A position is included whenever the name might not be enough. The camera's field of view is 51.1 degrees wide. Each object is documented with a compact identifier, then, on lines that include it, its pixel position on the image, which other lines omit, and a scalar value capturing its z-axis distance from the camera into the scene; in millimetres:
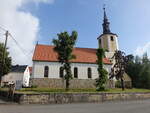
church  33094
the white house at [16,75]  50688
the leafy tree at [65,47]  26625
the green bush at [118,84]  39125
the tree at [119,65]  32625
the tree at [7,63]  35531
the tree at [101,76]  26531
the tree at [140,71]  48531
